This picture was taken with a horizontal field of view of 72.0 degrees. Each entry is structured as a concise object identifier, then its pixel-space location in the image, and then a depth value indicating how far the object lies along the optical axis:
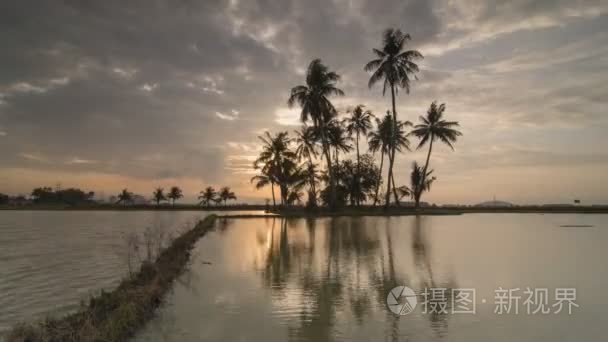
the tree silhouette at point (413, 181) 60.50
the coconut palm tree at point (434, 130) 47.16
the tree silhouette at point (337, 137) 48.54
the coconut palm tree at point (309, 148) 48.33
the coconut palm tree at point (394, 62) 40.97
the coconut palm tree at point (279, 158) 51.44
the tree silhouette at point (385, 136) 51.00
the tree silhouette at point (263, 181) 56.53
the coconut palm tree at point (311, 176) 53.53
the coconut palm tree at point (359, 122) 51.62
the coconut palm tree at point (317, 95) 42.78
